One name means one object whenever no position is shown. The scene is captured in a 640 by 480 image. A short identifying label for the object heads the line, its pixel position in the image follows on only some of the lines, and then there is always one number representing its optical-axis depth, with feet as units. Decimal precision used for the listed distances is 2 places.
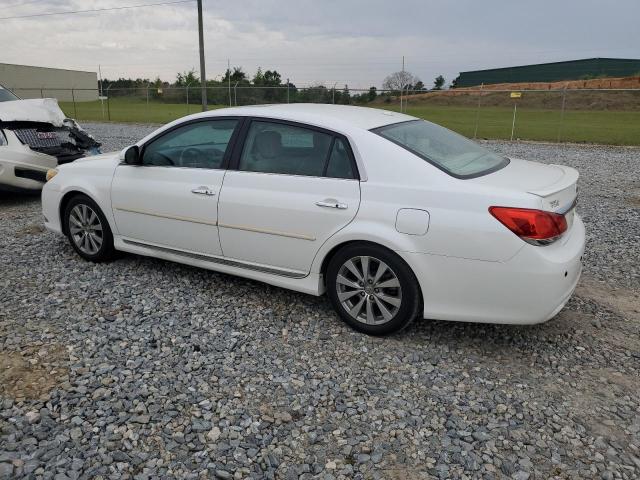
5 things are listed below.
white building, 182.37
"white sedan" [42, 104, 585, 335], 10.41
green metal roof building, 194.29
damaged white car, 24.16
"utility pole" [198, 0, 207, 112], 68.28
